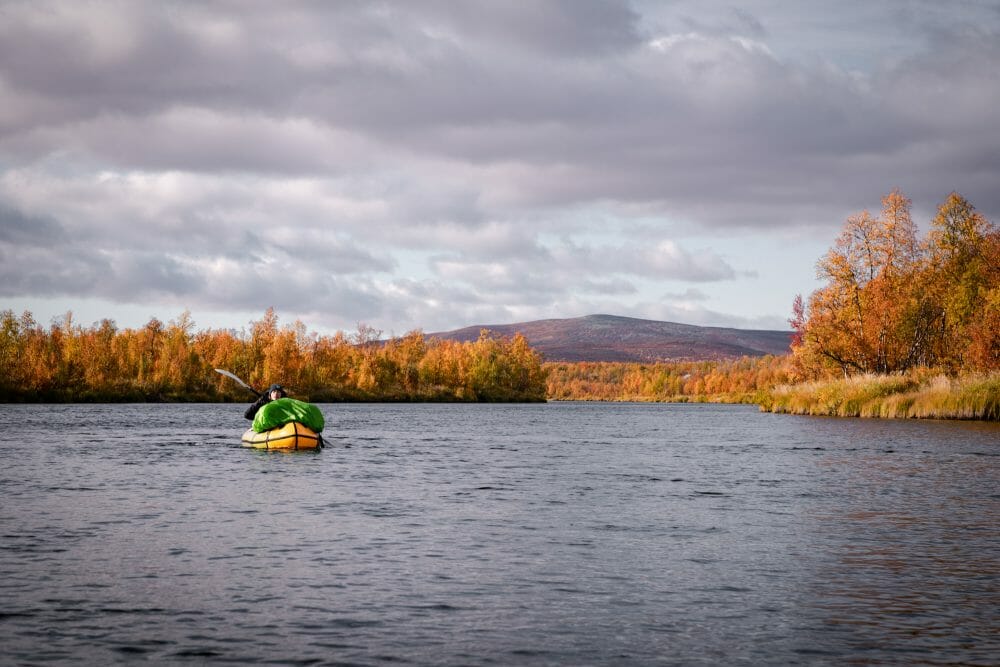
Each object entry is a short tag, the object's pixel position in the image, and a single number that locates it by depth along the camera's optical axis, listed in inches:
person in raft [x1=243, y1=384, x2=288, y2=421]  2028.8
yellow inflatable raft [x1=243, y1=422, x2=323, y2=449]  1849.2
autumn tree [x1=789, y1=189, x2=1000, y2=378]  3309.5
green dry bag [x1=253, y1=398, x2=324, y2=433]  1873.8
